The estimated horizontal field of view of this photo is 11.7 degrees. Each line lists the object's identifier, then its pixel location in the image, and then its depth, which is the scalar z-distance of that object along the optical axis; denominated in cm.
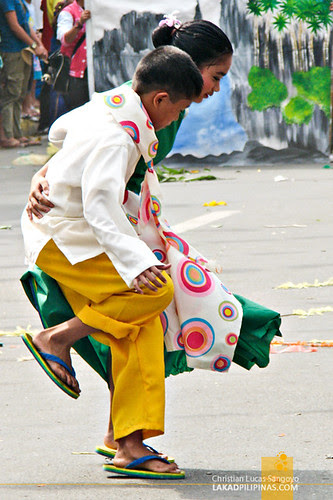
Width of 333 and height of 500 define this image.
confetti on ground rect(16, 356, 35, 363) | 802
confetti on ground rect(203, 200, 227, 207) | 1677
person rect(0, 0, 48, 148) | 2862
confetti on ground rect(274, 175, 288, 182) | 2037
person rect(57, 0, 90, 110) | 2635
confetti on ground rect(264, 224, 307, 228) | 1424
